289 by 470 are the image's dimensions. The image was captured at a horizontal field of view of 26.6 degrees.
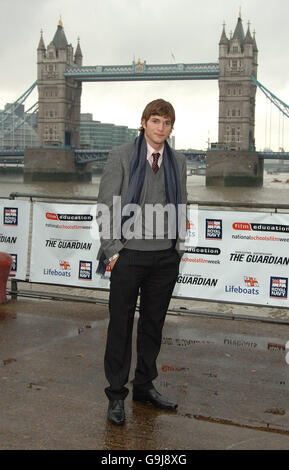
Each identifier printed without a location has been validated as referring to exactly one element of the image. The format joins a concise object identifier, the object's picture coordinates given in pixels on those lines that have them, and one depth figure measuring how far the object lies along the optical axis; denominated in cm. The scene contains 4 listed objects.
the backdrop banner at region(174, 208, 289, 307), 554
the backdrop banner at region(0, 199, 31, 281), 640
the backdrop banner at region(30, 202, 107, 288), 614
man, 326
